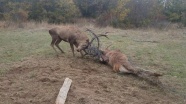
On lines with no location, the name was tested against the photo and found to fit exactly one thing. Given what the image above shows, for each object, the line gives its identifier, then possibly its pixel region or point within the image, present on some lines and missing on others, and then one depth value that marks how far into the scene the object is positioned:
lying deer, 8.15
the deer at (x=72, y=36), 10.58
